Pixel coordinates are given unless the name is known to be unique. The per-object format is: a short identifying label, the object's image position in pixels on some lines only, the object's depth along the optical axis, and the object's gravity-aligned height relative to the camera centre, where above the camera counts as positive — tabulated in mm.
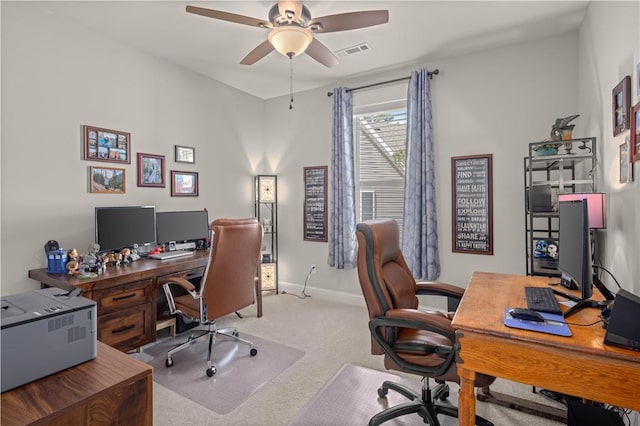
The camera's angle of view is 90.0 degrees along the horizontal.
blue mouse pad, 1219 -464
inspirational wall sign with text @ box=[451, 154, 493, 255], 3230 +58
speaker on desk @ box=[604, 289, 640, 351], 1059 -392
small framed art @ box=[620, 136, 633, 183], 1684 +235
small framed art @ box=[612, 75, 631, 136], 1717 +578
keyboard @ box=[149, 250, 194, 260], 2991 -402
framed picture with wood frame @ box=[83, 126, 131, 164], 2799 +631
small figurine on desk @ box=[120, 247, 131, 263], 2818 -364
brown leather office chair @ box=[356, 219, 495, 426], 1572 -664
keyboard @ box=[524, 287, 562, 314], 1443 -447
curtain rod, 3428 +1494
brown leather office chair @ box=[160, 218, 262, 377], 2463 -548
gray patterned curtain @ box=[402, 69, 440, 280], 3408 +248
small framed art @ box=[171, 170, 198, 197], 3545 +331
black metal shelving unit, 2365 +202
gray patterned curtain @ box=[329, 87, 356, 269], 3971 +358
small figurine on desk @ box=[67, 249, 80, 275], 2381 -365
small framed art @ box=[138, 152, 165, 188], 3215 +444
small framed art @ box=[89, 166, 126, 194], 2844 +310
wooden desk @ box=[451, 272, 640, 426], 1072 -551
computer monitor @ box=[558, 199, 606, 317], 1396 -201
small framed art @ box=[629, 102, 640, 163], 1553 +366
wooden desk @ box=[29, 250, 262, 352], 2266 -611
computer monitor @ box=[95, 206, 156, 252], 2695 -117
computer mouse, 1299 -439
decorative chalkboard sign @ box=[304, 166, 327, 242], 4266 +109
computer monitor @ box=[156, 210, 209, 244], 3236 -141
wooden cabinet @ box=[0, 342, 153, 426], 805 -489
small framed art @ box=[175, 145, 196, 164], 3581 +668
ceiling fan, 2094 +1292
